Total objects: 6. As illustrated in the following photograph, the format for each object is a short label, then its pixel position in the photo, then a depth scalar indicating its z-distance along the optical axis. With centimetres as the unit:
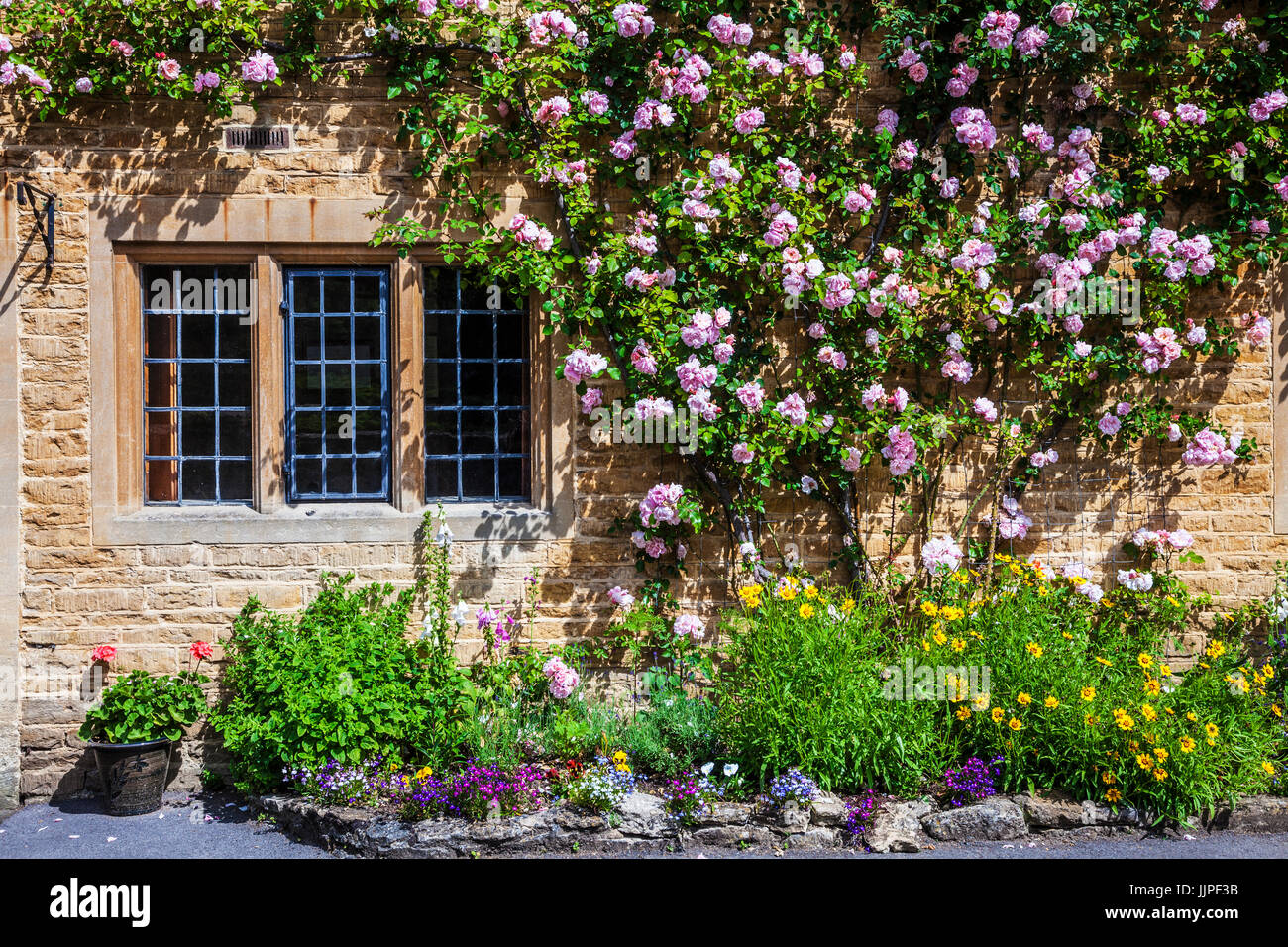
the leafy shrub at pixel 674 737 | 521
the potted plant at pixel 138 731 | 535
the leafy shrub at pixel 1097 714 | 490
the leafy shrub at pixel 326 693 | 509
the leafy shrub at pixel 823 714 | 492
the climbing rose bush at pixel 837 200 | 583
